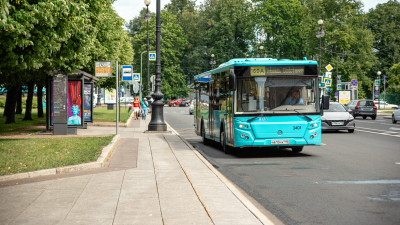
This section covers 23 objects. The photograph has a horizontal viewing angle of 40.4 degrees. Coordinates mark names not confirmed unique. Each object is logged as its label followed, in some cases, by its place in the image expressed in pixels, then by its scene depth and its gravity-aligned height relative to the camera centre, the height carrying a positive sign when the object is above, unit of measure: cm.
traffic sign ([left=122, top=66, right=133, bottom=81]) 2509 +126
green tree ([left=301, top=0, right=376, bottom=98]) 6844 +805
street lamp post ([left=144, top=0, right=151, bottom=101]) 3422 +603
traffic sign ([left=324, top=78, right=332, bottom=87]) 4155 +145
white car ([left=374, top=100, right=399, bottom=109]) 7968 -76
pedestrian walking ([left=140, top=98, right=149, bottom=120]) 4284 -71
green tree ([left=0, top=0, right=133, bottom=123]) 1352 +184
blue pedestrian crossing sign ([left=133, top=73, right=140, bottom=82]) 4080 +179
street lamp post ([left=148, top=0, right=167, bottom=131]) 2444 -18
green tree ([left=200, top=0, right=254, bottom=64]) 8281 +1044
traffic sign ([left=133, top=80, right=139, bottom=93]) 4847 +119
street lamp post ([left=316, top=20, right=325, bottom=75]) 3653 +454
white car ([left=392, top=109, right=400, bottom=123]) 3558 -106
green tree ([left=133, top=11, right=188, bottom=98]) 8519 +783
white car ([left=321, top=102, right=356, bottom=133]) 2469 -96
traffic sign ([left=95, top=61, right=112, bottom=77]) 2072 +119
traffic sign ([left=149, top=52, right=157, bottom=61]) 3168 +267
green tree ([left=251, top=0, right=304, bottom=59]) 7300 +1033
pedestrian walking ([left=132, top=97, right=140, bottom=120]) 4159 -45
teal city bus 1412 -10
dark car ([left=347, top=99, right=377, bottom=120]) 4294 -72
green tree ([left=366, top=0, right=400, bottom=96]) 9156 +1163
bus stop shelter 2175 -8
